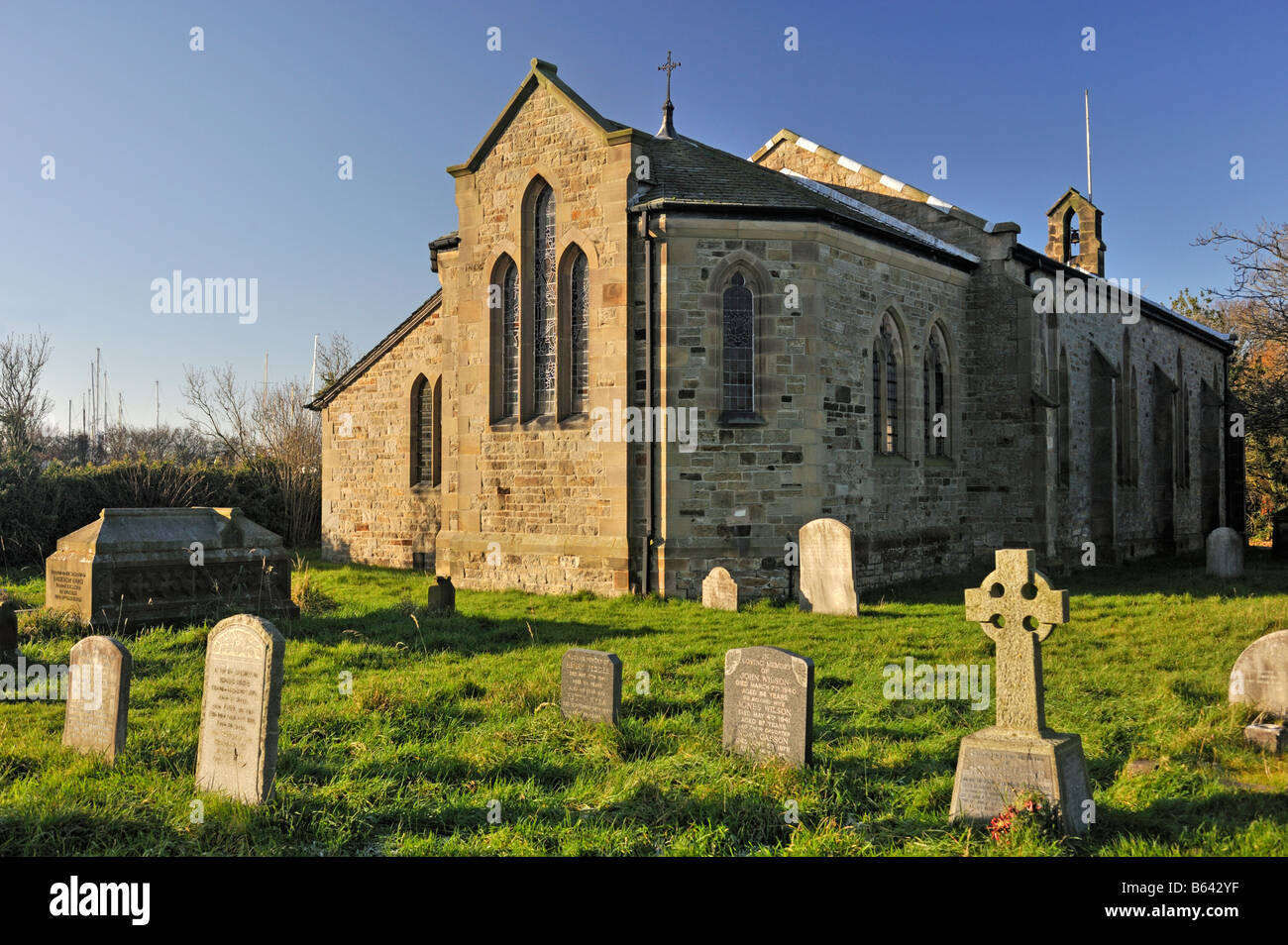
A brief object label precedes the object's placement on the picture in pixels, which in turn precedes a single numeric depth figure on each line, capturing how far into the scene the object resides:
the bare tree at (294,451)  28.92
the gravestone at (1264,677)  7.81
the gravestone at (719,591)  14.93
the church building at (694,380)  16.27
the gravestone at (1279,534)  26.36
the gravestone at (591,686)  8.11
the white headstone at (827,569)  14.27
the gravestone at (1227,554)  19.20
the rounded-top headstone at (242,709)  6.34
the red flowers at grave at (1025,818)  5.42
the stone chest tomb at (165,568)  12.32
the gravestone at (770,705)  6.91
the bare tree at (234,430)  39.41
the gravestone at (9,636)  10.34
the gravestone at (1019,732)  5.66
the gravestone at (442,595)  14.41
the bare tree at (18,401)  36.41
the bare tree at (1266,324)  22.89
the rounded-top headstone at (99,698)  7.30
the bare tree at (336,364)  47.87
